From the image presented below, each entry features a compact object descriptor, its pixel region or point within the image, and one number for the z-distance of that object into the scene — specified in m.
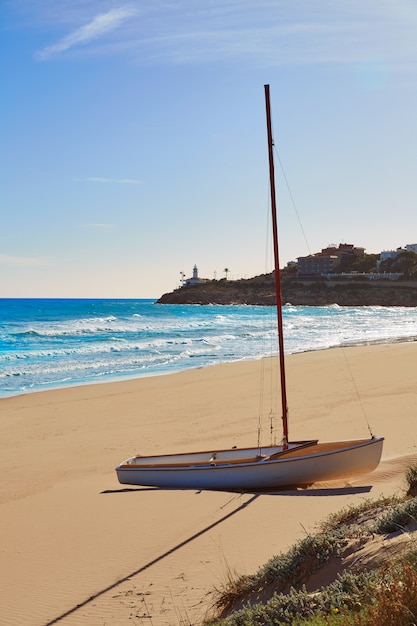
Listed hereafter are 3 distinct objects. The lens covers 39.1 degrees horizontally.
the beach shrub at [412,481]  7.34
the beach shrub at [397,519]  5.65
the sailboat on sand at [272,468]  9.79
